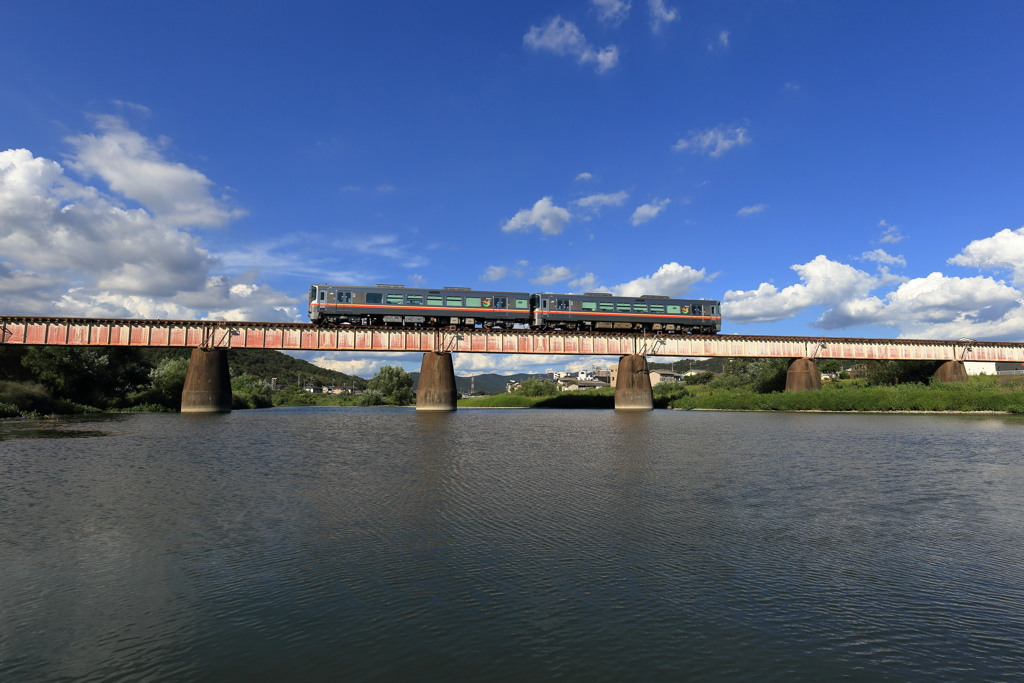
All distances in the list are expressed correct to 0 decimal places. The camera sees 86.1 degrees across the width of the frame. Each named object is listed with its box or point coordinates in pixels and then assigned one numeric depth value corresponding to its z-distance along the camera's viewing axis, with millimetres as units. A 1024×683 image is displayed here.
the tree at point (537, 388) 106188
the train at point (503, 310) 56219
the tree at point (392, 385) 102125
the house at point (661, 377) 190750
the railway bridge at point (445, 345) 55156
